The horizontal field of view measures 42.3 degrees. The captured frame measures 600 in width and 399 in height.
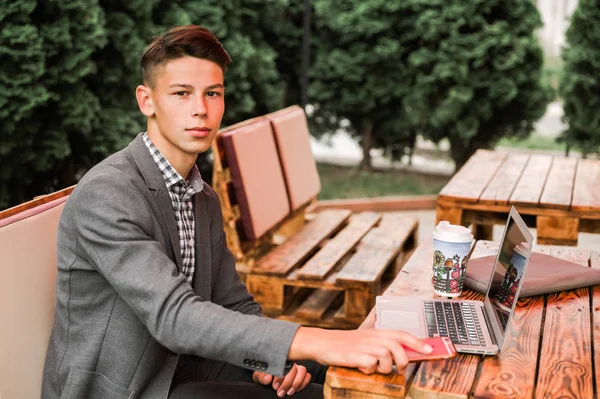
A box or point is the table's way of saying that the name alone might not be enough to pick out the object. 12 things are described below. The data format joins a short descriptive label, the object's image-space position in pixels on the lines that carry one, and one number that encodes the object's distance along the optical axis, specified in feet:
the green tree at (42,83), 15.42
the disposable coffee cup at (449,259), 7.67
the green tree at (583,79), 24.02
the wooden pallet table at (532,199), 12.51
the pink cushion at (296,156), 15.66
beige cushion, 6.79
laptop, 6.54
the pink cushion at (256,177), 13.38
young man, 6.13
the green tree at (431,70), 25.02
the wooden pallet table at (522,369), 5.76
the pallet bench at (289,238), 12.99
